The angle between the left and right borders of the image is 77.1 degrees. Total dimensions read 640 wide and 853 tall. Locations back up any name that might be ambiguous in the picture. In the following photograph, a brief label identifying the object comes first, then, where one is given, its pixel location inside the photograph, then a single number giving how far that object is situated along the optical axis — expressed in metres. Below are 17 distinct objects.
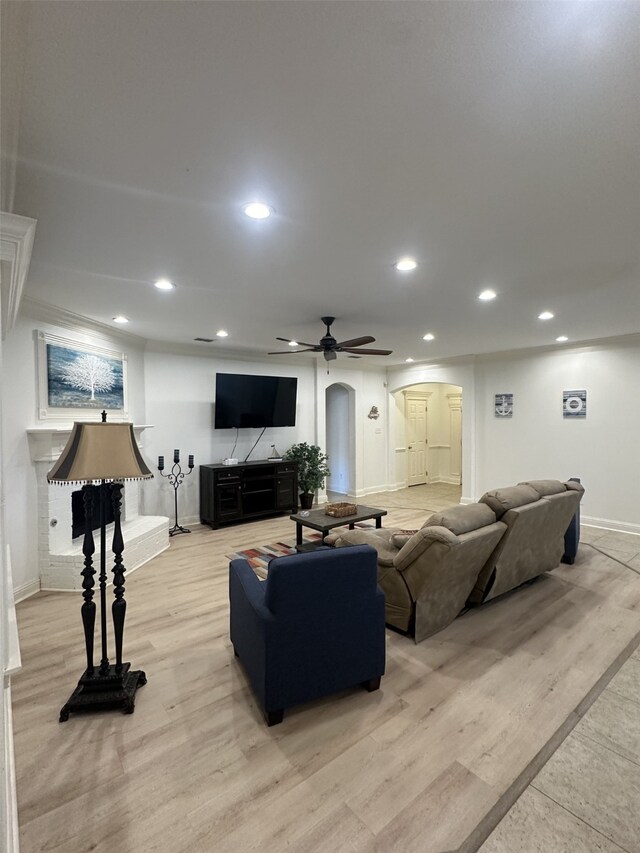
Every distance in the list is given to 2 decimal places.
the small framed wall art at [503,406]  6.85
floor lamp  2.03
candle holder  5.69
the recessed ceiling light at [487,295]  3.51
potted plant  6.89
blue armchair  2.09
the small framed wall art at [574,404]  6.01
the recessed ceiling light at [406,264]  2.79
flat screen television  6.21
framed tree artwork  3.98
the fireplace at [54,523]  3.81
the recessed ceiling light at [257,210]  2.03
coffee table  4.42
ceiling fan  4.30
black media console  5.89
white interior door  9.24
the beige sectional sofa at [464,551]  2.65
